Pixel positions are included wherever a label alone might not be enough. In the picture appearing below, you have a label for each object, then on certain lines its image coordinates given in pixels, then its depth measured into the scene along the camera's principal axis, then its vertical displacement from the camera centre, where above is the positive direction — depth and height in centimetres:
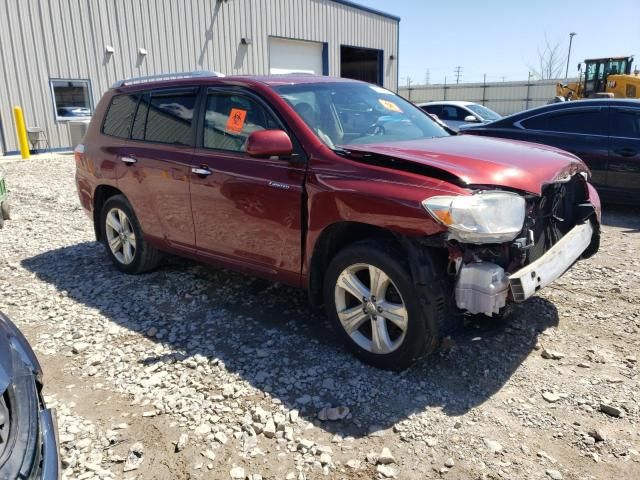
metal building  1399 +182
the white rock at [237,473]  251 -173
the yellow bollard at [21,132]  1377 -68
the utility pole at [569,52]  5125 +368
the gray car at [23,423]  182 -115
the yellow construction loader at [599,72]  2170 +72
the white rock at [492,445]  259 -169
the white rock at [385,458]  256 -170
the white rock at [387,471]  247 -171
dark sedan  682 -59
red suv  290 -64
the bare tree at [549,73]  5206 +183
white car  1241 -40
